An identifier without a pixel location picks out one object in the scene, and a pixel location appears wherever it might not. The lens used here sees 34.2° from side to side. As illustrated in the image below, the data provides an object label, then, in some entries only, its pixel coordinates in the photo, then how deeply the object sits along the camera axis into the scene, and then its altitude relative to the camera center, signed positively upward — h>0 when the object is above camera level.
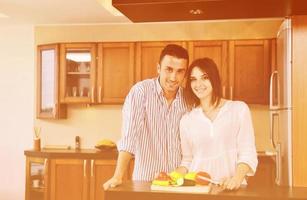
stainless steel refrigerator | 3.07 +0.01
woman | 2.31 -0.11
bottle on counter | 5.25 -0.38
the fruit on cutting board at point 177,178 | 2.04 -0.30
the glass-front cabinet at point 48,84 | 5.10 +0.22
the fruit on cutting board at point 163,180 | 2.07 -0.31
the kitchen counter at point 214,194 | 1.93 -0.35
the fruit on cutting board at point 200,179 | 2.08 -0.30
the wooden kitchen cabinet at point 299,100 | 3.01 +0.04
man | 2.53 -0.02
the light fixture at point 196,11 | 2.45 +0.47
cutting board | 2.01 -0.33
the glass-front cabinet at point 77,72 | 5.04 +0.34
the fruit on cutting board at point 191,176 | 2.07 -0.29
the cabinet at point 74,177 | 4.77 -0.69
